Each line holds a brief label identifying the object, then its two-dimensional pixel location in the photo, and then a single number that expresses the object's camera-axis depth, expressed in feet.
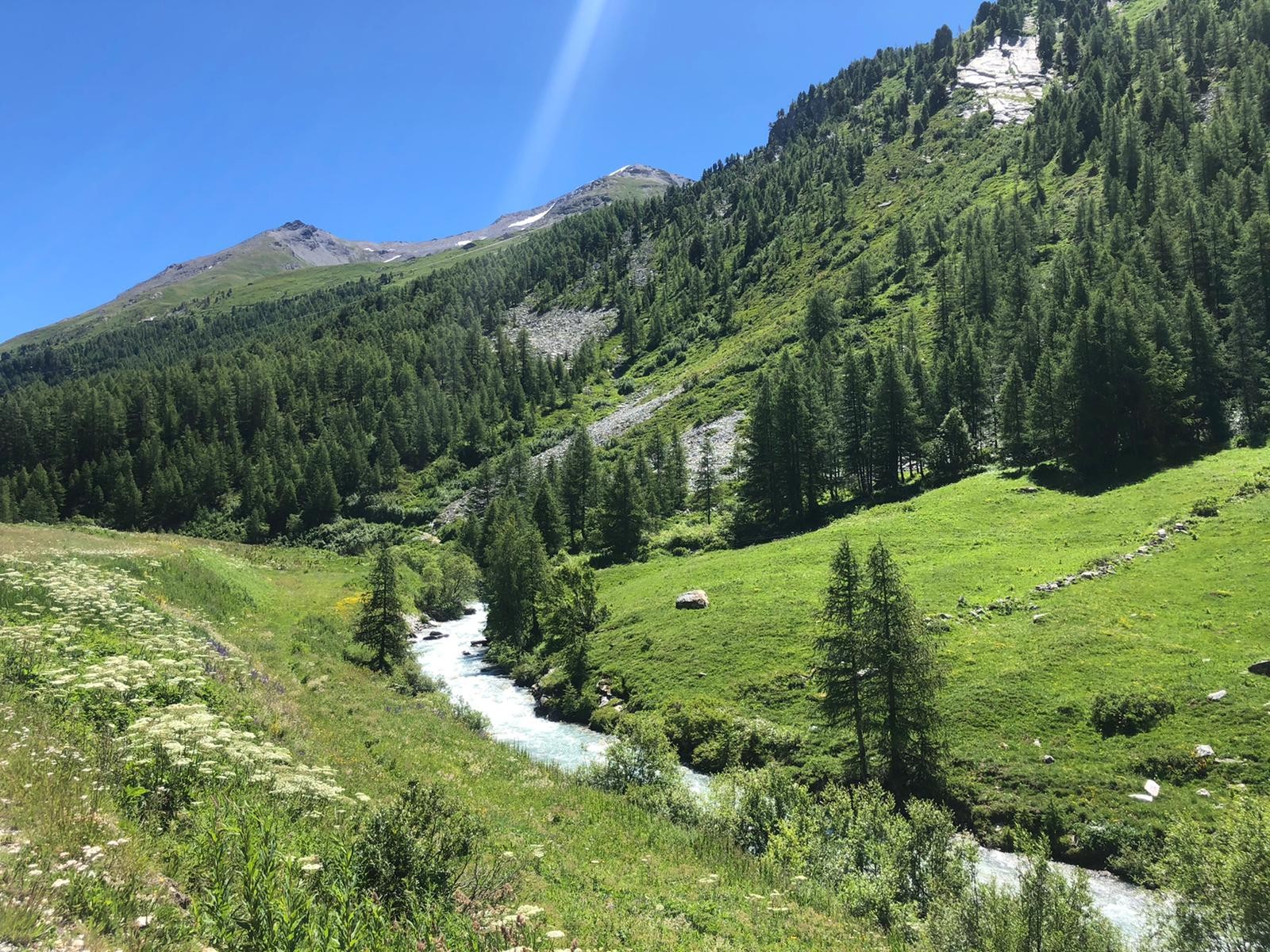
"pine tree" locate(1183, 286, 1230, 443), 213.66
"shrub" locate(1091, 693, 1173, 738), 90.84
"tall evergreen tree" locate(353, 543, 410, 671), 147.74
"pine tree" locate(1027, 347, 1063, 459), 224.96
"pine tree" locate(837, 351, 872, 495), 268.41
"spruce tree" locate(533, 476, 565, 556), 284.41
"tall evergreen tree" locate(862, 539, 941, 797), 90.94
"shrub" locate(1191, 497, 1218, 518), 150.41
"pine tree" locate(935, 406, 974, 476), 253.03
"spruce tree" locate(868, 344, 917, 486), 256.93
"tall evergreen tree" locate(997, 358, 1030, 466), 251.80
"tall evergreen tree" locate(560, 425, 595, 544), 320.29
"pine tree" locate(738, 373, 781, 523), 265.13
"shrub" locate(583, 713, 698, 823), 76.84
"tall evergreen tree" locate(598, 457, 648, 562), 263.08
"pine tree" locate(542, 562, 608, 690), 176.14
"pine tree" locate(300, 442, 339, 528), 448.65
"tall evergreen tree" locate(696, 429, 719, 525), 307.37
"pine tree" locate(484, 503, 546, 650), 196.75
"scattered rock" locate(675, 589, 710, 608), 172.35
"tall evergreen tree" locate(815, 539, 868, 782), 95.20
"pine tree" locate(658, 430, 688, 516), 322.24
